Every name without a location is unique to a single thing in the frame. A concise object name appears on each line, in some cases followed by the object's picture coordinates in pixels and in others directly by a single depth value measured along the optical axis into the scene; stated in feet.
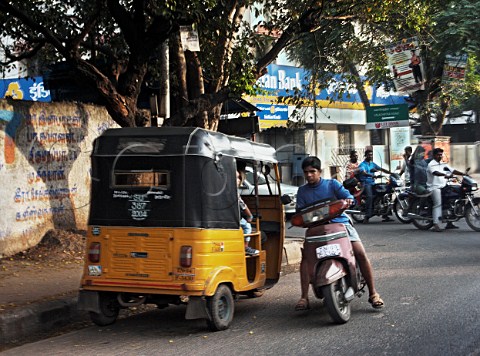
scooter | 20.94
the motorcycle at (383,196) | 53.47
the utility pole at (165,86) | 37.01
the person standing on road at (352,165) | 56.65
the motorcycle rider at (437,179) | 45.50
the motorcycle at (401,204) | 51.13
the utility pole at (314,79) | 46.37
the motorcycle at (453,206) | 45.34
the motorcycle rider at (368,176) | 53.31
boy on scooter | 22.07
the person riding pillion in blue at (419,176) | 48.03
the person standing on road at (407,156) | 59.06
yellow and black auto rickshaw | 19.99
